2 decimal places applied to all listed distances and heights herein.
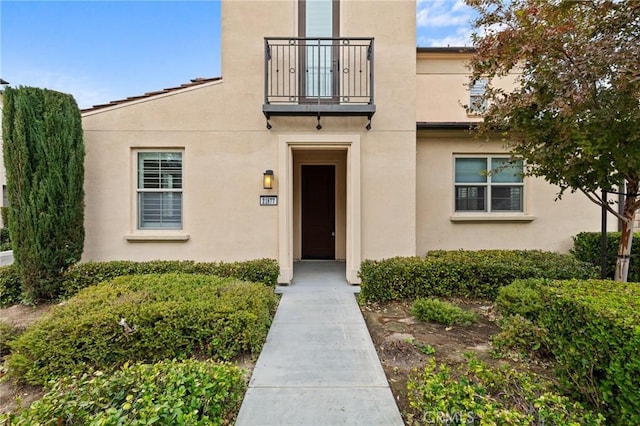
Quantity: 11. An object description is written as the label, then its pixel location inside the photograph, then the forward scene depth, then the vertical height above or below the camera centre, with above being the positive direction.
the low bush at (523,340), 3.31 -1.50
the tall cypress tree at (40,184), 5.04 +0.51
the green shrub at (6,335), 3.64 -1.58
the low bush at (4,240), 10.43 -1.06
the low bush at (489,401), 2.03 -1.45
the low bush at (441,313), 4.17 -1.49
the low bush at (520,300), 3.85 -1.23
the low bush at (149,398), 1.96 -1.39
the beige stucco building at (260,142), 6.09 +1.49
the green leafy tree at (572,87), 3.31 +1.52
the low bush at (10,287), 5.31 -1.38
